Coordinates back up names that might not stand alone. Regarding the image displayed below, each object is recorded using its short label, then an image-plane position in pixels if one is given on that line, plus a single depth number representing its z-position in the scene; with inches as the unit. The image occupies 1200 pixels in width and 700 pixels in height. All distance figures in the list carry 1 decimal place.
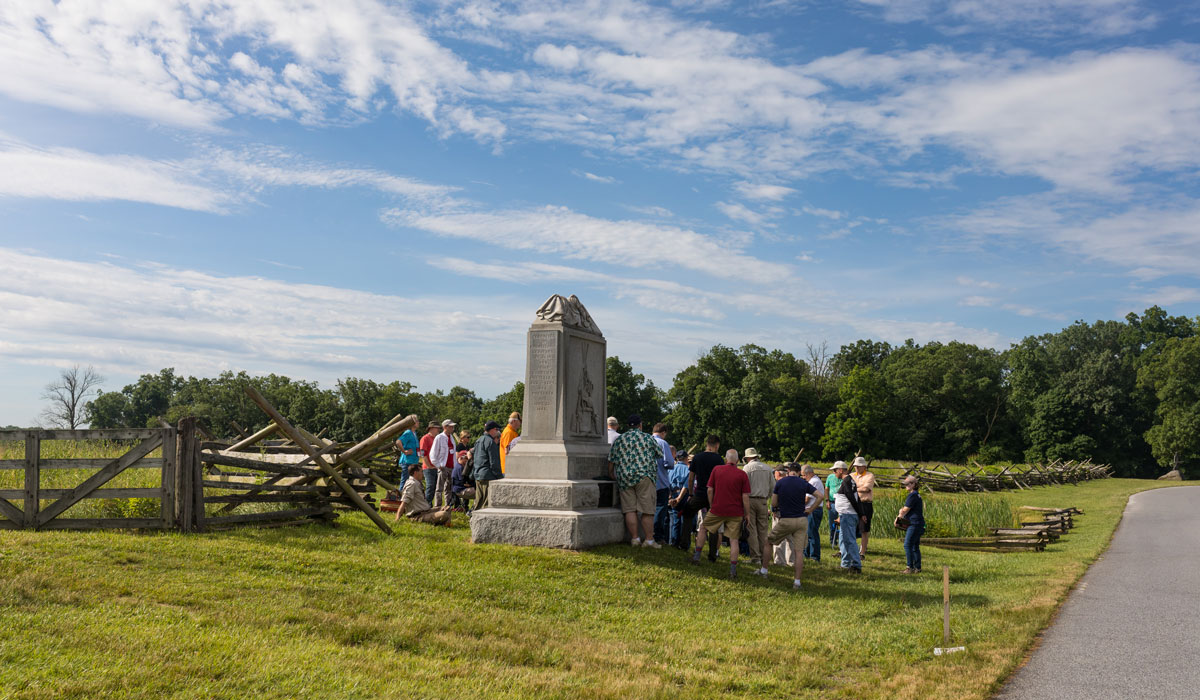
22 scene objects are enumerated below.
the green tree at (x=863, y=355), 3590.1
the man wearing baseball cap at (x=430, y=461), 613.6
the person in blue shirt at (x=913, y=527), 541.0
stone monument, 456.4
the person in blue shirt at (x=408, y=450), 678.1
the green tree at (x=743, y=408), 2785.4
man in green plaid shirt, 486.3
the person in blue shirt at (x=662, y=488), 511.8
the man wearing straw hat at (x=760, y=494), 494.6
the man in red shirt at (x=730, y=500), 454.6
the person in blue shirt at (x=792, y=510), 457.7
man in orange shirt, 599.2
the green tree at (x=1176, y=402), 2561.5
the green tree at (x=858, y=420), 2723.9
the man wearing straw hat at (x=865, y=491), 544.1
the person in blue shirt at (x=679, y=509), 513.0
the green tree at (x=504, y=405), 2642.7
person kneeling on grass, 531.2
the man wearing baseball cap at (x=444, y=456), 604.1
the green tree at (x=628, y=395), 2651.3
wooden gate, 403.2
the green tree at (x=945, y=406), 2945.4
